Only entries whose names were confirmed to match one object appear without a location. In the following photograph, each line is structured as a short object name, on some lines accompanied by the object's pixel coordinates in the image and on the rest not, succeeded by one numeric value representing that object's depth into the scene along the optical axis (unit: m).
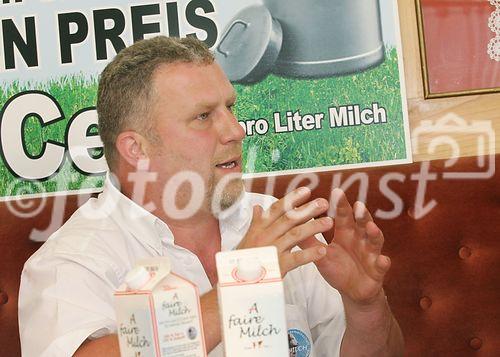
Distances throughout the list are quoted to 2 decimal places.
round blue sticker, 2.37
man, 2.24
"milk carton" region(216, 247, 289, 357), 1.76
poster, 2.53
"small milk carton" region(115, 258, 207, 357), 1.76
